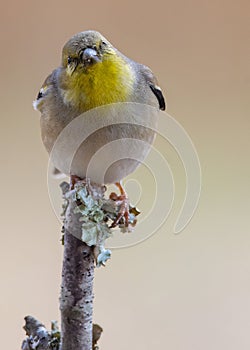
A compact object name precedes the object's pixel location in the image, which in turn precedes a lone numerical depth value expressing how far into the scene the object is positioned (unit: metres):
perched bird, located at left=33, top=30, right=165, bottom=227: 2.77
